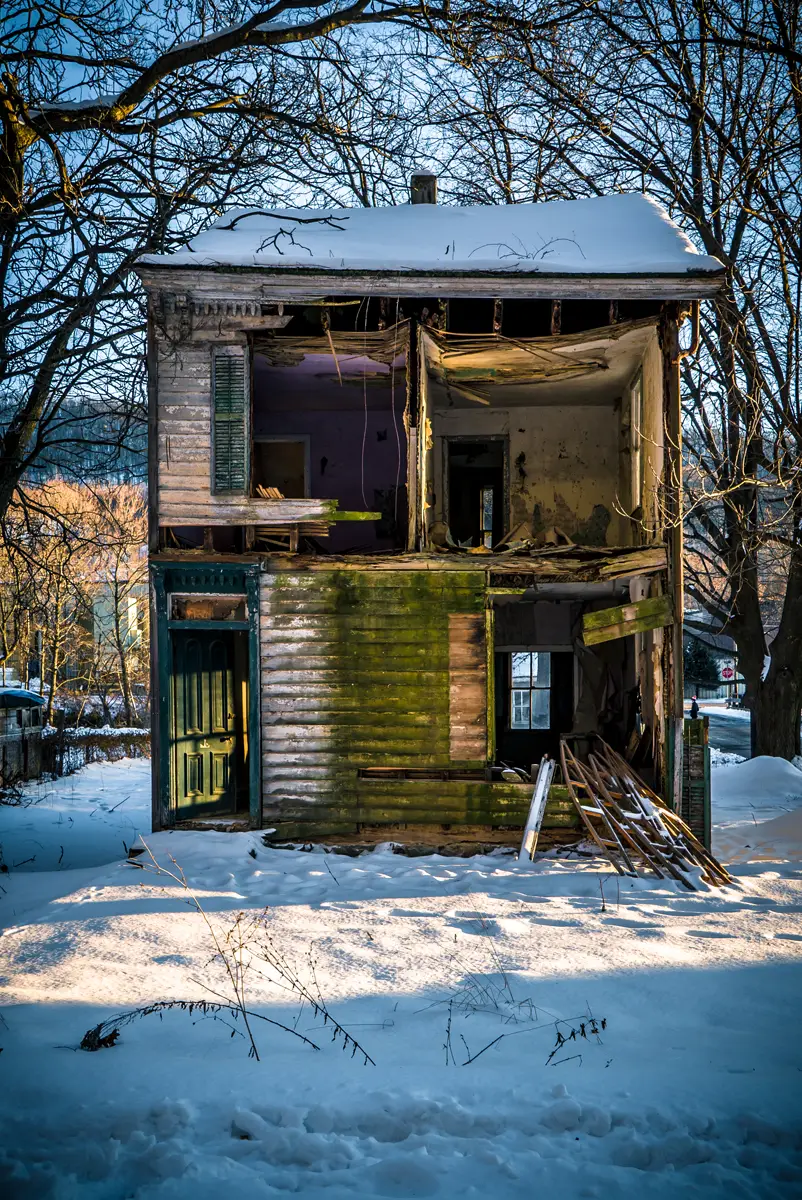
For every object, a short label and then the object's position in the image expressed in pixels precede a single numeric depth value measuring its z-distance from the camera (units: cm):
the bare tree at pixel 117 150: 1040
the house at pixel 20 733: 1943
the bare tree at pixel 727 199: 1570
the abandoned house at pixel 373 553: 1041
